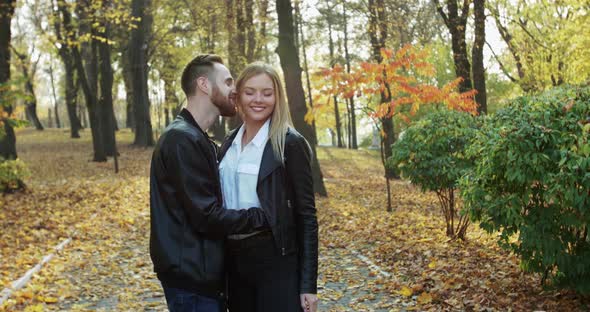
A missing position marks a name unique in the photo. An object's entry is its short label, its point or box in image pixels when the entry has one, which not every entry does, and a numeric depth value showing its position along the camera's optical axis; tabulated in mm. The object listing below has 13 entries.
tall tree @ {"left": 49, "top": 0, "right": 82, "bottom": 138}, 36850
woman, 2941
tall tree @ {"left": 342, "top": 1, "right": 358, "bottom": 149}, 36969
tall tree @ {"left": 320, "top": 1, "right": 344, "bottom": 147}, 35025
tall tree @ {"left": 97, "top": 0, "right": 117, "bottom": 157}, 25047
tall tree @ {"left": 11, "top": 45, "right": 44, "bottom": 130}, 43578
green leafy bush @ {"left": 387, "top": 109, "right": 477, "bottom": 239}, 9312
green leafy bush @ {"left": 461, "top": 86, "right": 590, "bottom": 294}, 4750
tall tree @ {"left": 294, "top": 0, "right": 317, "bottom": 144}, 38844
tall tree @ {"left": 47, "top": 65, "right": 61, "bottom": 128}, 52312
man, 2803
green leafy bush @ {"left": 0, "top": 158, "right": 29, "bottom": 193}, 12383
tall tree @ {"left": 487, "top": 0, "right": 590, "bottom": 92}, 21750
